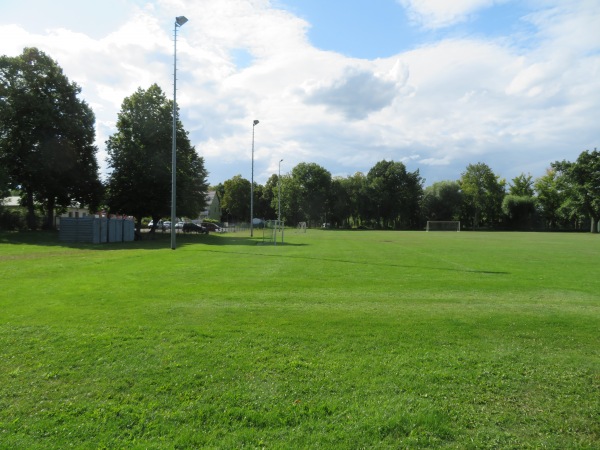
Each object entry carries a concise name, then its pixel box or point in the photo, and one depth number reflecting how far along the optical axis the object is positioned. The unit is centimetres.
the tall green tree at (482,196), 10144
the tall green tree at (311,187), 10162
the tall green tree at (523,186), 10525
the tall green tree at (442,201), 9919
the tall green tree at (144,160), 4359
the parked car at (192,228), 6069
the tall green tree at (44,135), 4138
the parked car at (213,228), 6848
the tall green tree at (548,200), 9862
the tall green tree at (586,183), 7800
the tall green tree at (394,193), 9894
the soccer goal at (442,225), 9306
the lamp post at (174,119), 2747
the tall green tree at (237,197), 11056
